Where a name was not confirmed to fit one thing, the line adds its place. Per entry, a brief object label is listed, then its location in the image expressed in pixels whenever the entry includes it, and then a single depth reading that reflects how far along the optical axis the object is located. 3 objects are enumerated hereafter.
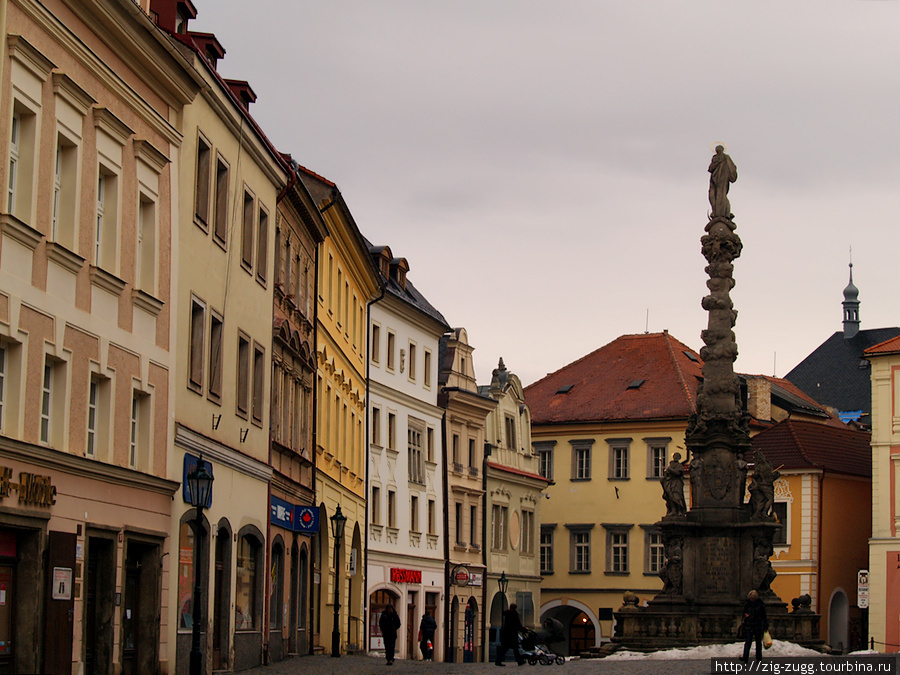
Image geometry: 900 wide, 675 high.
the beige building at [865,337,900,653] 61.22
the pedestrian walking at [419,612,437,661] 50.50
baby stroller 42.17
